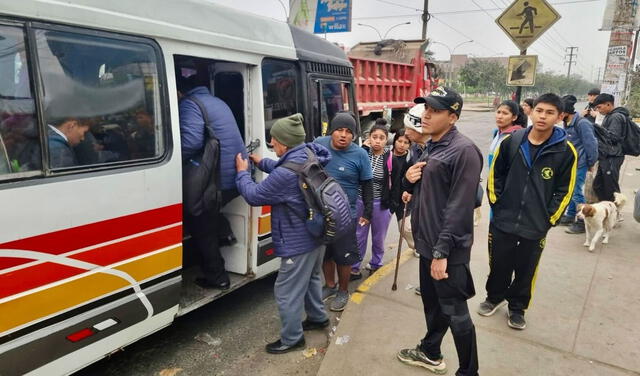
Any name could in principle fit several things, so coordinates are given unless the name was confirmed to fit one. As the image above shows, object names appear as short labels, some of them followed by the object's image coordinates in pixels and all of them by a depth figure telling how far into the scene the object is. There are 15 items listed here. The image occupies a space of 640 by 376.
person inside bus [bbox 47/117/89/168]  2.14
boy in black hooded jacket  2.96
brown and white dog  4.88
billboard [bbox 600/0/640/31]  7.68
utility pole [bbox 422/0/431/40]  22.33
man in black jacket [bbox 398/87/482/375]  2.22
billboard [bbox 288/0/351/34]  14.03
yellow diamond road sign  5.33
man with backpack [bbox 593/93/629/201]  5.35
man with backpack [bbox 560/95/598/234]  4.95
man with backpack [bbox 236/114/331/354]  2.71
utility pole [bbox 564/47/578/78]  89.77
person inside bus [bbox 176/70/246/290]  2.92
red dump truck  9.67
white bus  1.99
